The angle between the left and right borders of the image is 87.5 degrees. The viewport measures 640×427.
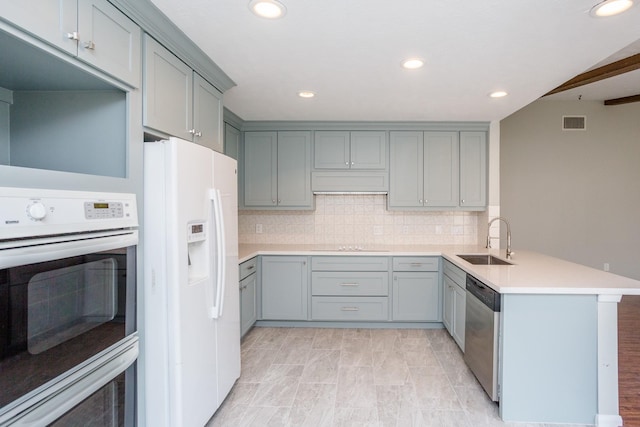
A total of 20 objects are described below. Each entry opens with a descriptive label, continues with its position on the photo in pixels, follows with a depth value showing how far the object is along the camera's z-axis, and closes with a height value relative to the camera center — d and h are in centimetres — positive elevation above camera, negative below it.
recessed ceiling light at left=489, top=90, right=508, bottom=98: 285 +104
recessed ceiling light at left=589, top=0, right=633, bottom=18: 158 +100
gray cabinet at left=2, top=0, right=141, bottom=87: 108 +68
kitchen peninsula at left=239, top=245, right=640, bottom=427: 205 -85
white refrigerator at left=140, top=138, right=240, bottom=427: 165 -37
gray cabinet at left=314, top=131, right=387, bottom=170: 395 +76
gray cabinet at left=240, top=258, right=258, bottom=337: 329 -85
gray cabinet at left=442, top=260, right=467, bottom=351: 296 -84
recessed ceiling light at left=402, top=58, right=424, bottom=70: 223 +102
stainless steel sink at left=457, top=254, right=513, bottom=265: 328 -46
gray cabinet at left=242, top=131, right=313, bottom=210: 398 +51
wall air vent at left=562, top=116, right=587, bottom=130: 493 +134
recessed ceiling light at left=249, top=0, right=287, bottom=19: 159 +100
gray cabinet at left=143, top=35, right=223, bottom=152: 168 +67
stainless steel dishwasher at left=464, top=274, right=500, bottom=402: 220 -86
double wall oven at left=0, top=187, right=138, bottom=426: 96 -34
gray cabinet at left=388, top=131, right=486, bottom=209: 392 +51
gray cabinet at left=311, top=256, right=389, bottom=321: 372 -84
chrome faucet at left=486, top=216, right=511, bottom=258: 317 -29
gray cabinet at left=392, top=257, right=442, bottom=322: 368 -84
